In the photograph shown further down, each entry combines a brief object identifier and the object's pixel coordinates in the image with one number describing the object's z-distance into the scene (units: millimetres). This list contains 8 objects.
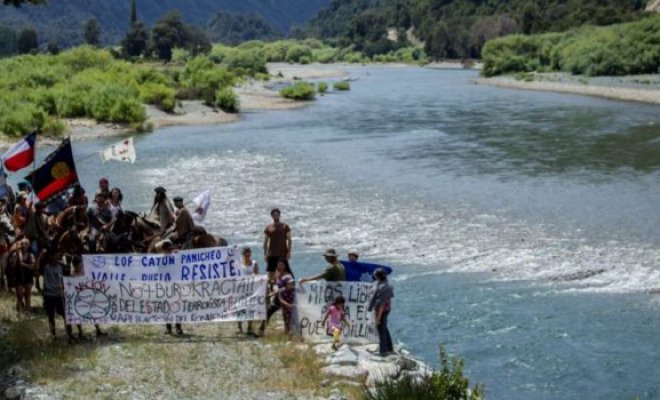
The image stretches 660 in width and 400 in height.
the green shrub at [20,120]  60250
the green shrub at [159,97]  78438
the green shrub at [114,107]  68938
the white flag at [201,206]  21922
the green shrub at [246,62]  157125
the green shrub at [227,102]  82875
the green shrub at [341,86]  115938
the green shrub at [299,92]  98250
